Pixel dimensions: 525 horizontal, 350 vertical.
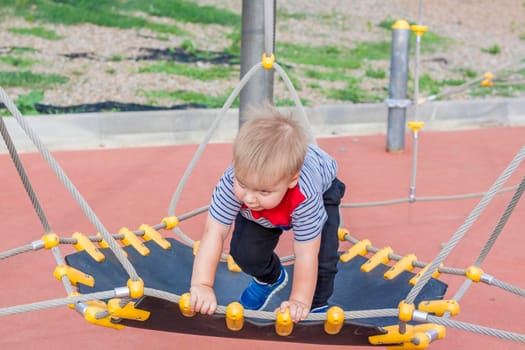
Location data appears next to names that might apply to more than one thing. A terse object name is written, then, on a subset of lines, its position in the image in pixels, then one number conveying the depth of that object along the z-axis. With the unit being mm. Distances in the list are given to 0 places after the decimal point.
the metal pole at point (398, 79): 6365
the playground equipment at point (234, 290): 3326
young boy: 3296
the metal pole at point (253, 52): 4397
